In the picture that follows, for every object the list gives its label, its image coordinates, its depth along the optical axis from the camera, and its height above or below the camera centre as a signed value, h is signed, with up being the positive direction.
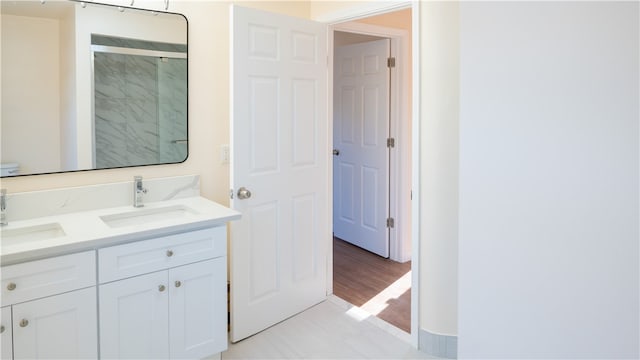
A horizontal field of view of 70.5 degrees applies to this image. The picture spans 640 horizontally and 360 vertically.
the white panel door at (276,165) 2.51 -0.09
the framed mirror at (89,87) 2.03 +0.31
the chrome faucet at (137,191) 2.34 -0.21
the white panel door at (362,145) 3.99 +0.04
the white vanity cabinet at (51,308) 1.66 -0.60
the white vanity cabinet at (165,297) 1.88 -0.66
